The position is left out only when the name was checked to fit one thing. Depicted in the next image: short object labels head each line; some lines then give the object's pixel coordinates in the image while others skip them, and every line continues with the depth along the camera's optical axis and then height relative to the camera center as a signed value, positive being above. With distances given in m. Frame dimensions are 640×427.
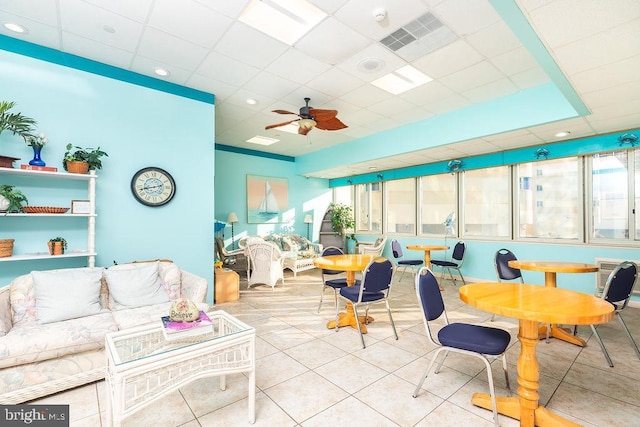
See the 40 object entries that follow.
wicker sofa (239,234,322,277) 6.54 -0.81
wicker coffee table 1.49 -0.84
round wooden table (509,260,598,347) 3.06 -0.56
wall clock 3.83 +0.41
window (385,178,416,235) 7.64 +0.33
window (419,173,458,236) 6.86 +0.41
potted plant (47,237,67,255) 3.16 -0.33
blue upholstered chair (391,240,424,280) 6.15 -0.92
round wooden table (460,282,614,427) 1.62 -0.55
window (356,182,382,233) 8.51 +0.32
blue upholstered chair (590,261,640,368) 2.62 -0.61
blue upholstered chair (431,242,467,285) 5.77 -0.82
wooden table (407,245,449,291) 5.61 -0.60
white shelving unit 3.00 +0.01
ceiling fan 3.97 +1.41
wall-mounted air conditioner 4.62 -0.80
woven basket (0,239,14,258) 2.91 -0.32
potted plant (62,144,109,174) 3.26 +0.66
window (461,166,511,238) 6.02 +0.34
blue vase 3.12 +0.63
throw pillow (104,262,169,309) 2.96 -0.72
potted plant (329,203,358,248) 8.66 -0.10
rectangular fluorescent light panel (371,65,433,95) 3.67 +1.84
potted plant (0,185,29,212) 2.85 +0.18
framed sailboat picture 7.52 +0.52
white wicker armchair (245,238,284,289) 5.43 -0.85
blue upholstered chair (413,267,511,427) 1.88 -0.83
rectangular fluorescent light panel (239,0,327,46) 2.63 +1.91
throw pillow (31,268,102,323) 2.53 -0.70
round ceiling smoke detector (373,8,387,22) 2.57 +1.82
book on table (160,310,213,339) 1.94 -0.75
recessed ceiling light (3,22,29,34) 2.91 +1.92
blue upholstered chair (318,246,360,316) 3.82 -0.86
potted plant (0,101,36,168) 2.85 +0.95
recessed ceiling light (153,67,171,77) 3.71 +1.88
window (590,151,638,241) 4.67 +0.38
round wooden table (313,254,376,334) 3.38 -0.58
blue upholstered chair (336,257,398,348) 3.07 -0.73
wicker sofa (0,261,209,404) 2.08 -0.89
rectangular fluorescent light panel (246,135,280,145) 6.58 +1.80
